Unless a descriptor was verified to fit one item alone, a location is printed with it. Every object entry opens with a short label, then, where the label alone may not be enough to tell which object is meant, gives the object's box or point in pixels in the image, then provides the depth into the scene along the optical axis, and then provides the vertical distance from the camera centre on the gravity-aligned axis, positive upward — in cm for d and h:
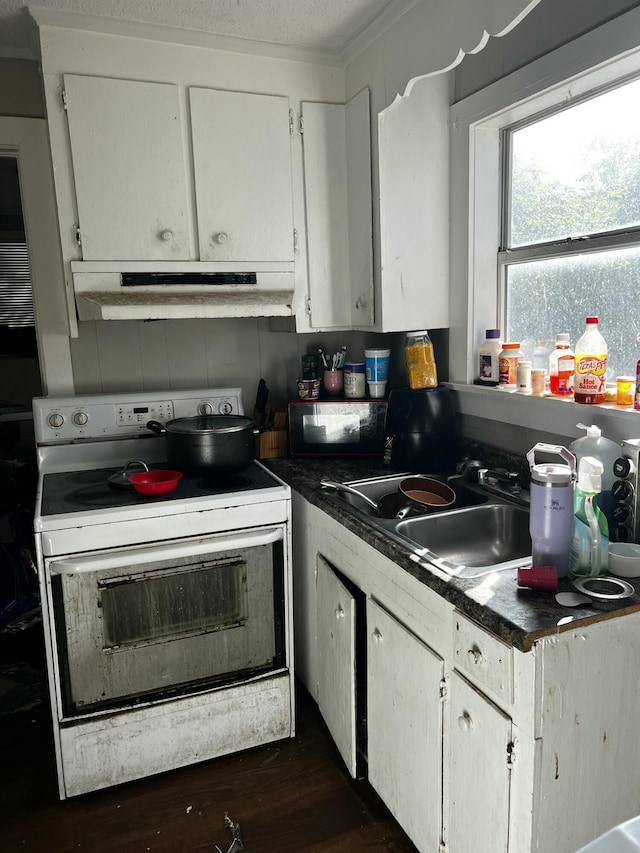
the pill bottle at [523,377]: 187 -16
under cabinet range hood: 198 +15
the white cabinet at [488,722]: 113 -80
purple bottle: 125 -39
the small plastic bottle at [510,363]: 196 -13
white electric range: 174 -83
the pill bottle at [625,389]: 156 -17
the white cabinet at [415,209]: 206 +40
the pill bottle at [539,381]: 182 -17
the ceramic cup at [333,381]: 243 -20
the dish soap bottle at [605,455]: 145 -31
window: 158 +35
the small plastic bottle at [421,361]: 216 -12
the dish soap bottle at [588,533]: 127 -43
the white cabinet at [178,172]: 193 +52
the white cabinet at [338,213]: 215 +41
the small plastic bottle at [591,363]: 159 -11
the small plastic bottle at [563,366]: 172 -12
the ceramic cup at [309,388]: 238 -22
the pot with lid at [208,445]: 203 -36
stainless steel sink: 170 -57
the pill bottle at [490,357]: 203 -11
